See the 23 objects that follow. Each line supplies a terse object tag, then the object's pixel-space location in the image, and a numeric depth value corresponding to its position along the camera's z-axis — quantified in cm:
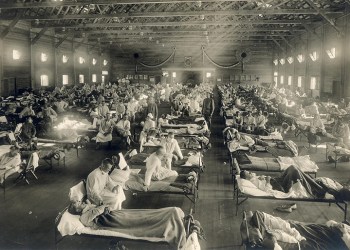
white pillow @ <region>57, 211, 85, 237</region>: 507
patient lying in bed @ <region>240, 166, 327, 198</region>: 659
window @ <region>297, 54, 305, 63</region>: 2649
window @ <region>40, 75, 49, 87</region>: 2531
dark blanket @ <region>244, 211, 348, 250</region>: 473
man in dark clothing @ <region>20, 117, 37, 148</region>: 1090
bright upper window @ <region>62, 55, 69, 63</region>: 2905
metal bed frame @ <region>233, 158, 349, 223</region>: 633
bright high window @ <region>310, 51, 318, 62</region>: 2327
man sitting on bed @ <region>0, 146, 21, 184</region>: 780
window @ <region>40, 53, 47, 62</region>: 2513
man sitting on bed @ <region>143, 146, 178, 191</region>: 682
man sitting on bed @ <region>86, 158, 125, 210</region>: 570
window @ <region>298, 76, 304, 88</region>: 2652
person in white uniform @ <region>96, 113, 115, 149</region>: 1194
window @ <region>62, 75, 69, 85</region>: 2916
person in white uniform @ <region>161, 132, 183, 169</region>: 862
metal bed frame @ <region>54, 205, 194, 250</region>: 497
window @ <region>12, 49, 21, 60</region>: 2134
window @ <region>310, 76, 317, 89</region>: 2359
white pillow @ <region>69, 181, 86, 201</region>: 554
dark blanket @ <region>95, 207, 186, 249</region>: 490
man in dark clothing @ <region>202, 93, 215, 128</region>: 1667
